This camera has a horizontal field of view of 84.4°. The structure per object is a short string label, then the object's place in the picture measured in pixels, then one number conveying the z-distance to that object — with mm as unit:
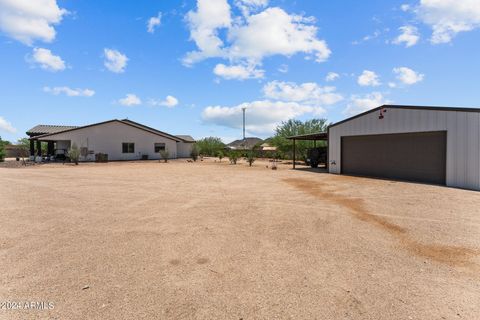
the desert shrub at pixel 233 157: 28203
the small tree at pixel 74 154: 25000
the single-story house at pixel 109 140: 28547
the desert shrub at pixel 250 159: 25875
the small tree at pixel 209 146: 50250
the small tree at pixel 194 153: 33044
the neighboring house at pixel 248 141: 85938
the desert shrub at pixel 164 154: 30791
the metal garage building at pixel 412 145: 10844
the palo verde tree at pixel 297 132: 31991
